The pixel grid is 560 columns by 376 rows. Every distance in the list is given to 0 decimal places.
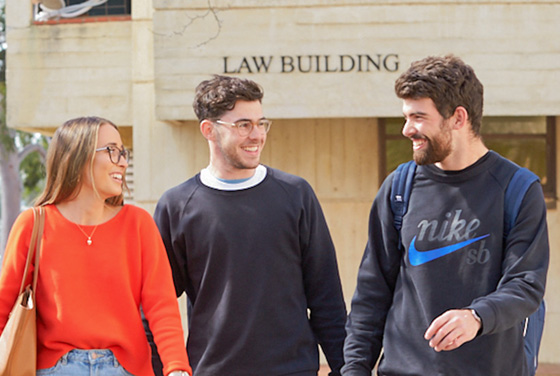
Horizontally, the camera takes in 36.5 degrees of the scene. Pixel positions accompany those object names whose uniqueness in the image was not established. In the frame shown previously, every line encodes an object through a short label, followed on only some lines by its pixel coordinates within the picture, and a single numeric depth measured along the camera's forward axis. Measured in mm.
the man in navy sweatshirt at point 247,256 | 3904
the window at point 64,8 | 10188
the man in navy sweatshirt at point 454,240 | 3240
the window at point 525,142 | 9961
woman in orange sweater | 3420
